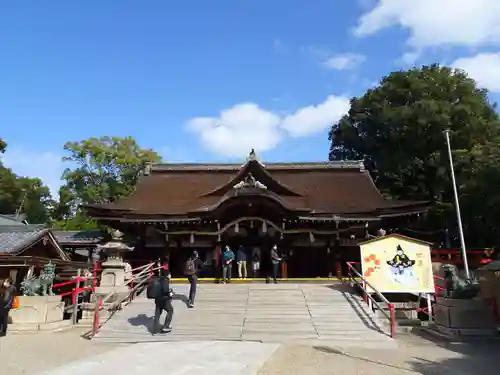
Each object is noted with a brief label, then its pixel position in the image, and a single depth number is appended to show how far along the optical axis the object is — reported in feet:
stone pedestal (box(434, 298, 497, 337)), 30.91
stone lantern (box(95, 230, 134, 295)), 41.09
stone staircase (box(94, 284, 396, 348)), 31.22
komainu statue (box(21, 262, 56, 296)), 34.30
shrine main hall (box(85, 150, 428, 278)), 58.18
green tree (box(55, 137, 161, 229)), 123.65
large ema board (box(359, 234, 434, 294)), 38.60
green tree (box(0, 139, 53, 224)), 160.04
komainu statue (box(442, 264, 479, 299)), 32.01
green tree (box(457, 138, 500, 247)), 62.44
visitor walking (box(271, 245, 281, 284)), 49.98
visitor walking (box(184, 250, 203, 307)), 39.27
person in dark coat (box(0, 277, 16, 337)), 31.63
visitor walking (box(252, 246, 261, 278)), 55.26
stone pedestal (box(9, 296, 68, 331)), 32.63
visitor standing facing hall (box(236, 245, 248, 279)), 53.36
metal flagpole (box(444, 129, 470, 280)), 55.52
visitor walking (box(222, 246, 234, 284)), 49.34
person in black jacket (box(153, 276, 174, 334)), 31.07
